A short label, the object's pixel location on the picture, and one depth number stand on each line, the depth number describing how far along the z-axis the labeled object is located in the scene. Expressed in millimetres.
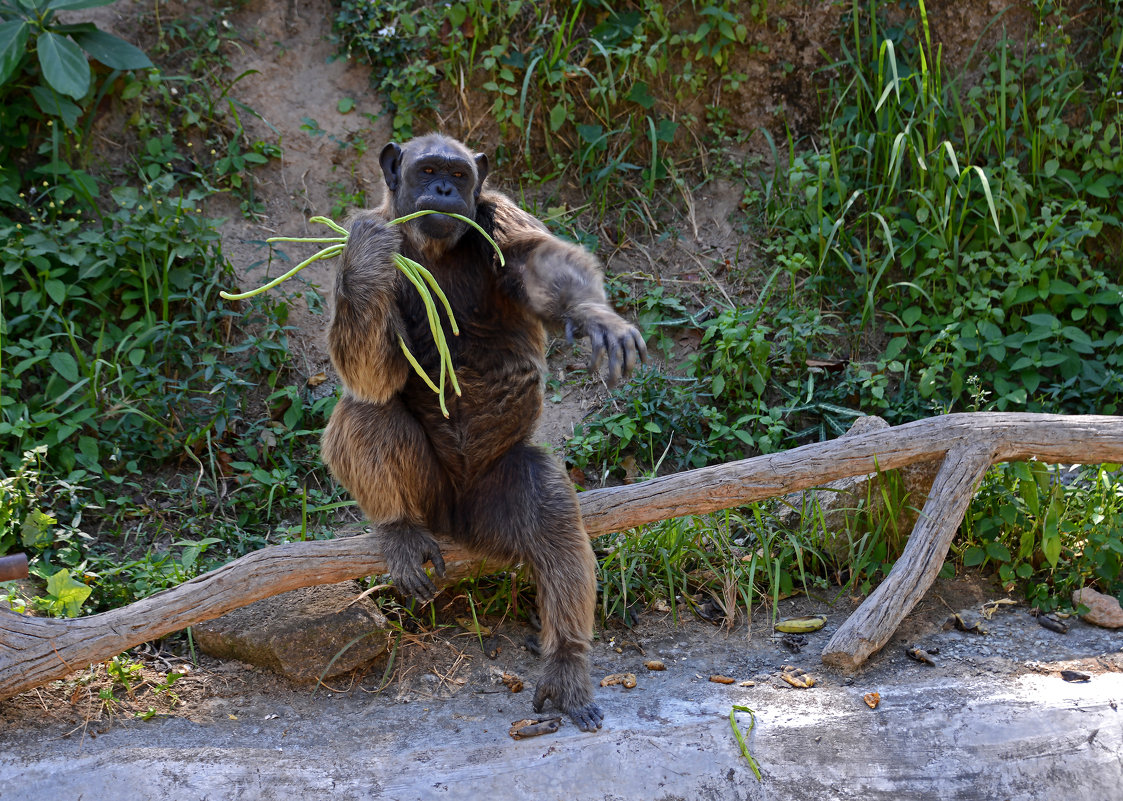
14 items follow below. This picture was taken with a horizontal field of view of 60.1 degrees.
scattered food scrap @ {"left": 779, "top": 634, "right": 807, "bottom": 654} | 4621
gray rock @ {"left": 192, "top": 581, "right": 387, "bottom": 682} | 4355
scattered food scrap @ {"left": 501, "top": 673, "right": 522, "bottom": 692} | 4418
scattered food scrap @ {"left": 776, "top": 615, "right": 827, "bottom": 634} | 4727
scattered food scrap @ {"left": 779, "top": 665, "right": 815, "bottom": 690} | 4234
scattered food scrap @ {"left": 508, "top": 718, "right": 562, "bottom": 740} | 3879
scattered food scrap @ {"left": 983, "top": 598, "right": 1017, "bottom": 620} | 4723
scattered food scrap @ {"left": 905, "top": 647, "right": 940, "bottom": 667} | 4371
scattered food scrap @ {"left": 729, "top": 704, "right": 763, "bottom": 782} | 3642
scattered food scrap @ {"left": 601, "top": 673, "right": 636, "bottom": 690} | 4402
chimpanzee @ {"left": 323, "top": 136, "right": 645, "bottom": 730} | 4070
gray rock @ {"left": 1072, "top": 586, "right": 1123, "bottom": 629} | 4586
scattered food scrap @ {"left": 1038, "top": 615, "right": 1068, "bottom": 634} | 4574
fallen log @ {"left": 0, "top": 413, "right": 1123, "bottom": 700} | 4246
